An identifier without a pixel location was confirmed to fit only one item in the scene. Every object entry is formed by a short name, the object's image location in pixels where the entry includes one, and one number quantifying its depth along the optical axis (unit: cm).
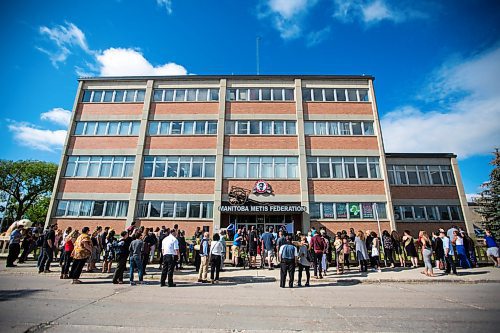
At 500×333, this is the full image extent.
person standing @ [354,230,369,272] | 1123
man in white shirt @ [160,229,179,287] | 845
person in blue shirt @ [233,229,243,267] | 1252
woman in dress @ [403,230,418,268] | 1165
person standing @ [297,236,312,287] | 904
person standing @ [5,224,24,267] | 1144
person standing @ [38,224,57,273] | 1035
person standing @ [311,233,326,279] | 1002
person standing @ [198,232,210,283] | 930
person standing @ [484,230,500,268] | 1156
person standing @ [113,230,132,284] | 869
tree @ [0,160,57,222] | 3925
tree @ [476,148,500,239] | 1962
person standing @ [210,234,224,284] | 920
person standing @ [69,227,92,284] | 839
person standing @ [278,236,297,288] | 865
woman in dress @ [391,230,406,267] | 1252
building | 2003
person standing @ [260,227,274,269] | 1207
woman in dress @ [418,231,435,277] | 1025
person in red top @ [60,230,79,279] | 901
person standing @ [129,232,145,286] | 874
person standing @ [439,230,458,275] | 1045
